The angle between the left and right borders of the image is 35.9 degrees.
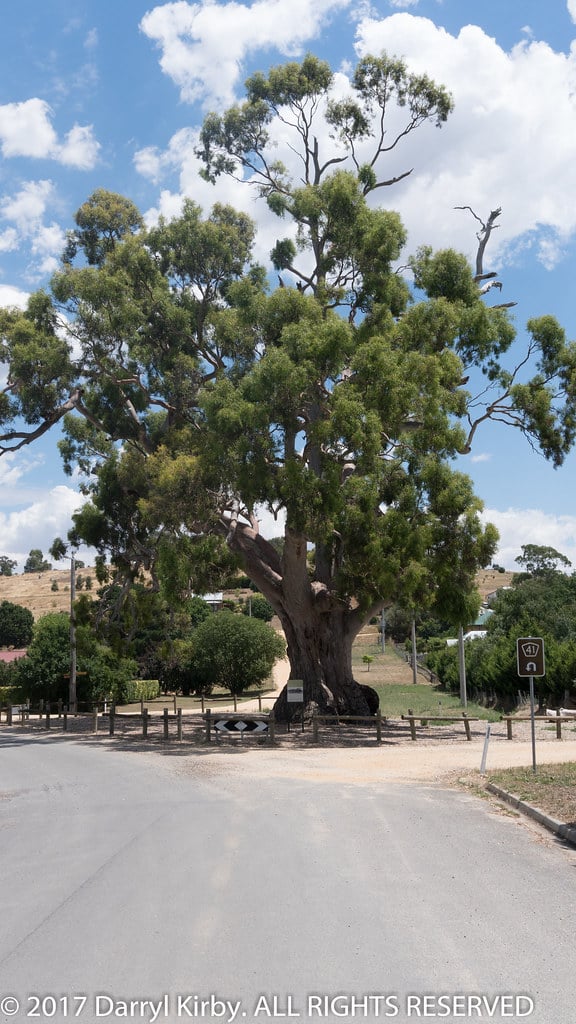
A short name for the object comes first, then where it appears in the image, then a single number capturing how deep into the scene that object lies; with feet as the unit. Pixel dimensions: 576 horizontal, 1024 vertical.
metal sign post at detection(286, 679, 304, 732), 95.86
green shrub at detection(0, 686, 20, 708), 171.12
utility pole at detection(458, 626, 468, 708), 130.21
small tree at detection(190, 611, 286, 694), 200.54
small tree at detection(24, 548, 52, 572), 600.80
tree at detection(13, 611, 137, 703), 164.55
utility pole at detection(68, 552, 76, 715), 143.02
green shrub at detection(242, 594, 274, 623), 354.13
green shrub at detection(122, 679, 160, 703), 189.78
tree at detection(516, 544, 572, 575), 329.29
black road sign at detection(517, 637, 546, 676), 56.08
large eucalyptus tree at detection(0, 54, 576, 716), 83.15
